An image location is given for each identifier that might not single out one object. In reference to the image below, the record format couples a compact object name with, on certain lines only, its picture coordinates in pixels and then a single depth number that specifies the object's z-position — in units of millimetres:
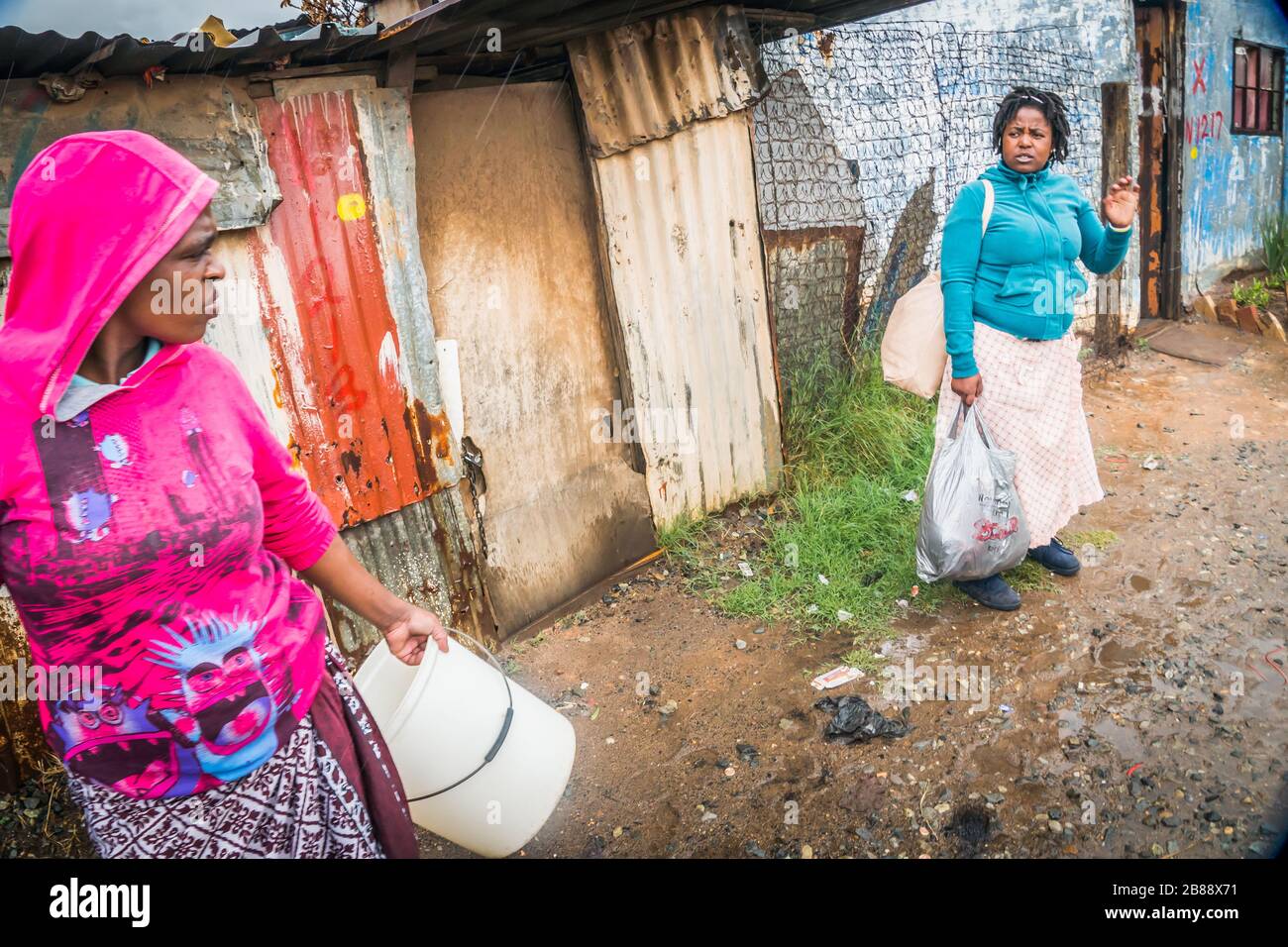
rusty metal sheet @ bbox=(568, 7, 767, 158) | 3705
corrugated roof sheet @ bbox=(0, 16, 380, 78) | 2207
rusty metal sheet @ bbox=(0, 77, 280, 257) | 2355
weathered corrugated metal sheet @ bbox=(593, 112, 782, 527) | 4027
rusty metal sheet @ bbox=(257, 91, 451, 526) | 2871
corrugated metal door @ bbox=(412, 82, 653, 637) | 3408
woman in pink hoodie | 1289
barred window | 8727
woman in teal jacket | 3186
